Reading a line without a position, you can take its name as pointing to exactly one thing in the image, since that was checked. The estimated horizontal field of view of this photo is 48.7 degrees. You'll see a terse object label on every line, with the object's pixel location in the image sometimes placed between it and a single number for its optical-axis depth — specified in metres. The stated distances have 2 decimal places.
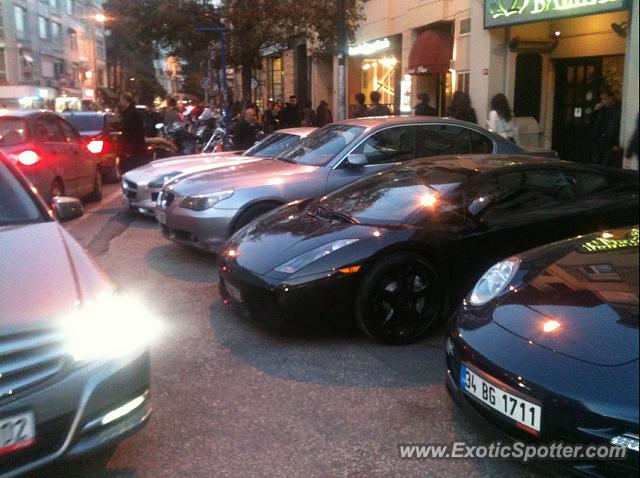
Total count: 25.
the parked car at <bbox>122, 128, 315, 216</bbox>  9.52
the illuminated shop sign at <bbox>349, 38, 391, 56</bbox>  19.49
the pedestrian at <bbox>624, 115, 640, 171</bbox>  6.67
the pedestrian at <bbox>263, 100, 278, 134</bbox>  19.83
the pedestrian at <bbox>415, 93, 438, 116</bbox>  13.25
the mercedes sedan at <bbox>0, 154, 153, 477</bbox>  2.71
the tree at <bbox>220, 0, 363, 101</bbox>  17.89
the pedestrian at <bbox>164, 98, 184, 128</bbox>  20.54
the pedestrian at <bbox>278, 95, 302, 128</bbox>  18.72
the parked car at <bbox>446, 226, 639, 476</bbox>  2.72
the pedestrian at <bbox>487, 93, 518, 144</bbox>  10.52
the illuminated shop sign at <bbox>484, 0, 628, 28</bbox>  10.15
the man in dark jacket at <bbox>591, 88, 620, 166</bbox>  10.71
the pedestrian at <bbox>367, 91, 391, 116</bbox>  14.08
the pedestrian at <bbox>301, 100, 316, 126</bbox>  18.45
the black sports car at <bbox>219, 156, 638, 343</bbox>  4.78
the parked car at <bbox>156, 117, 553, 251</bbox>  7.10
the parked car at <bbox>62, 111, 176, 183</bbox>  13.78
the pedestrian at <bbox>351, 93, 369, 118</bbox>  15.73
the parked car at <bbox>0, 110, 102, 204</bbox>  9.10
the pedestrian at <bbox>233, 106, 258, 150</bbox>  13.13
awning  15.50
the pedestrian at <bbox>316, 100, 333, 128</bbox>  18.31
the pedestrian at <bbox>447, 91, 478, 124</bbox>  12.90
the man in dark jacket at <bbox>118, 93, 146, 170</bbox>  13.08
